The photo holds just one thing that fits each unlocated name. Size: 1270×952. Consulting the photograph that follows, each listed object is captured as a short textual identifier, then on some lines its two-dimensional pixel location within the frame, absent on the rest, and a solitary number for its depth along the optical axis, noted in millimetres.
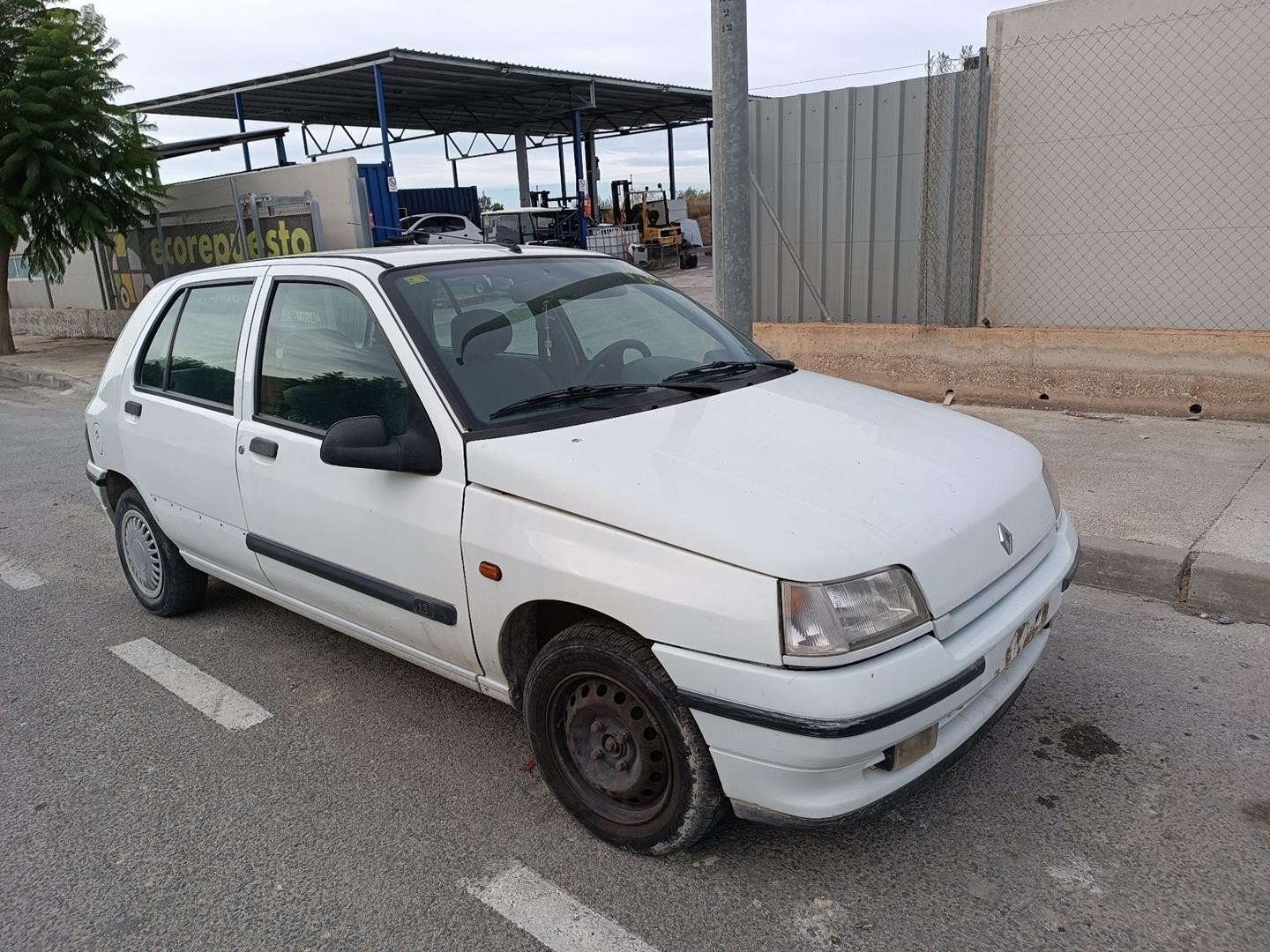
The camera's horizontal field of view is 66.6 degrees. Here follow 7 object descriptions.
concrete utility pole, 5871
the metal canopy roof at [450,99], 21047
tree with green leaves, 14062
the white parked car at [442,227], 21062
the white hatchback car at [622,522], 2346
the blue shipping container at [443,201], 29156
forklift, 30656
